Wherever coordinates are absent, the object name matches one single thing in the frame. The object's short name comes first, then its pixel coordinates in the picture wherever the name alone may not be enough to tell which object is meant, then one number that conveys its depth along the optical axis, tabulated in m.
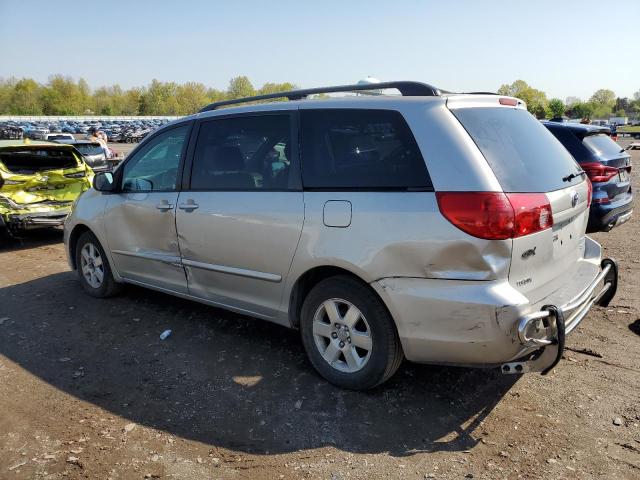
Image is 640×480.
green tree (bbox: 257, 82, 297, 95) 128.80
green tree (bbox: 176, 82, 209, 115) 145.00
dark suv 6.73
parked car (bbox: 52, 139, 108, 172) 12.46
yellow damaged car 8.05
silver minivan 2.86
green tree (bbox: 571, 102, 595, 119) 118.38
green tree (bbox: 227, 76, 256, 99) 148.64
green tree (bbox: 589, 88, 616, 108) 155.38
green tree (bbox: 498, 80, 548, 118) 122.87
